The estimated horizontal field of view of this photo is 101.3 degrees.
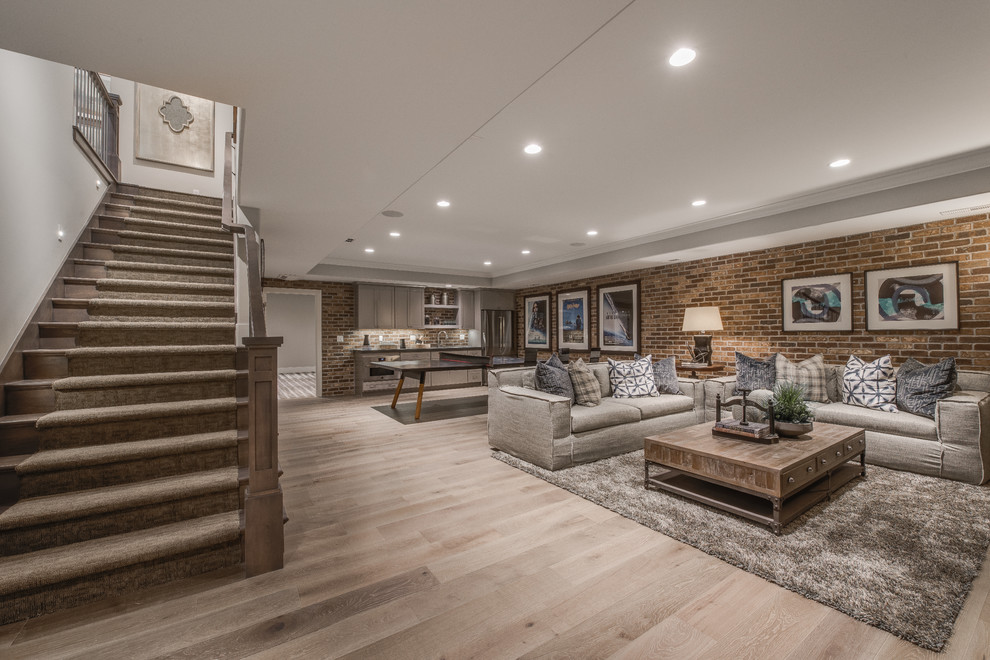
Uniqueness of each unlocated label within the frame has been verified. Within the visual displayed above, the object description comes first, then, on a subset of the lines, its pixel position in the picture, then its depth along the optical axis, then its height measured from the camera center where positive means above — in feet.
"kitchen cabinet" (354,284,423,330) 25.49 +1.84
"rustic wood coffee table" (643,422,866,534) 7.68 -2.85
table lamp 16.57 +0.47
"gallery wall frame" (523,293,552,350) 27.76 +0.93
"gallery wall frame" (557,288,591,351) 24.82 +0.88
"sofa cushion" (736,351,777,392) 14.54 -1.49
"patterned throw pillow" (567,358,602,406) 12.71 -1.65
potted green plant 9.30 -1.97
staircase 5.78 -1.92
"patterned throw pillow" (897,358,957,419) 10.74 -1.51
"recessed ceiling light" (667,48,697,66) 5.95 +4.13
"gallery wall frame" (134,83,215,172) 18.15 +9.68
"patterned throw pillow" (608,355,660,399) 14.08 -1.62
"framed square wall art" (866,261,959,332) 12.25 +1.04
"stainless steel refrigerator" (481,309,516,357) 29.99 +0.15
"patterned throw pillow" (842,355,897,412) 11.86 -1.62
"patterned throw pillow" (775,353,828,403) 13.48 -1.51
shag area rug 5.57 -3.71
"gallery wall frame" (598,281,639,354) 21.94 +0.86
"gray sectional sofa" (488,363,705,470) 11.13 -2.65
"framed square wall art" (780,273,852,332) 14.51 +1.05
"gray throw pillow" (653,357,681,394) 14.85 -1.64
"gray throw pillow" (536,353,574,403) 12.53 -1.41
